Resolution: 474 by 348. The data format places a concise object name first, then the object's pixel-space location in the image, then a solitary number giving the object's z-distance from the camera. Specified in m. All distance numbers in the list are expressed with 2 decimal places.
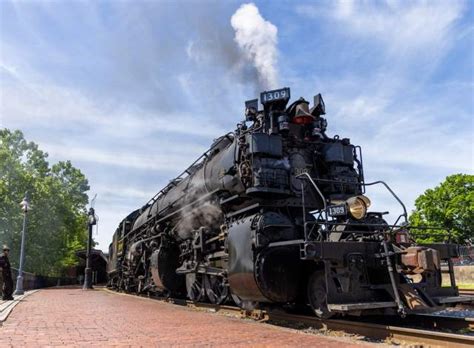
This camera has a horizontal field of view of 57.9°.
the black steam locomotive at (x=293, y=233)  5.95
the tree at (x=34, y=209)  26.42
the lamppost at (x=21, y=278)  16.28
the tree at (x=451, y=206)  38.62
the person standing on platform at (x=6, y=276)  12.63
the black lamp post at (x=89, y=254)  24.41
